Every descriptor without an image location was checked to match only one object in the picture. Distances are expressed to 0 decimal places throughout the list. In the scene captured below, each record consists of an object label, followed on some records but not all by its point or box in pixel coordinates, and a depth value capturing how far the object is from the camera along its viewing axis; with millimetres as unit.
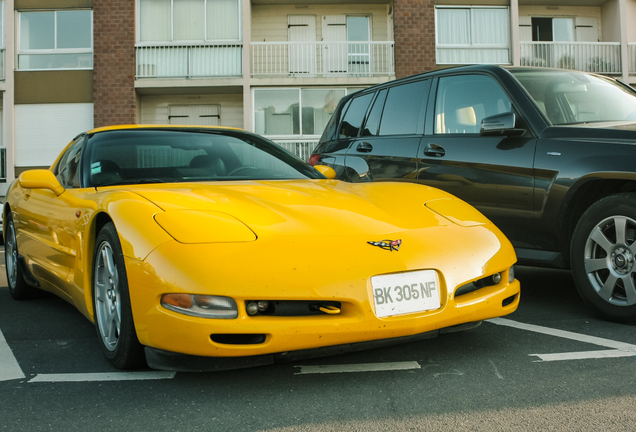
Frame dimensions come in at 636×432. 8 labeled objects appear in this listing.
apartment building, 19812
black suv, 3865
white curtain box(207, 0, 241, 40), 20188
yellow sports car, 2652
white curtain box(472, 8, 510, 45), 20625
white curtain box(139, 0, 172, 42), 20156
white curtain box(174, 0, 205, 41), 20203
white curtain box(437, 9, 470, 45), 20547
